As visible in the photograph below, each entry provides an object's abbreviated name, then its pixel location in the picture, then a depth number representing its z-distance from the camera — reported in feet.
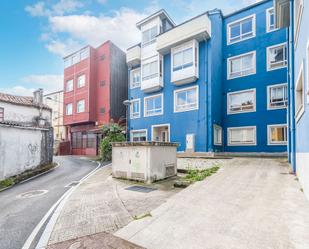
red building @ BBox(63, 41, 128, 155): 86.89
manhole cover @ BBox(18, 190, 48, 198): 28.58
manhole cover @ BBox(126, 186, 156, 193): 26.81
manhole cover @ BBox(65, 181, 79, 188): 33.23
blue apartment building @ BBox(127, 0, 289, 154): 58.13
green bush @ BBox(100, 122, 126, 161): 64.44
